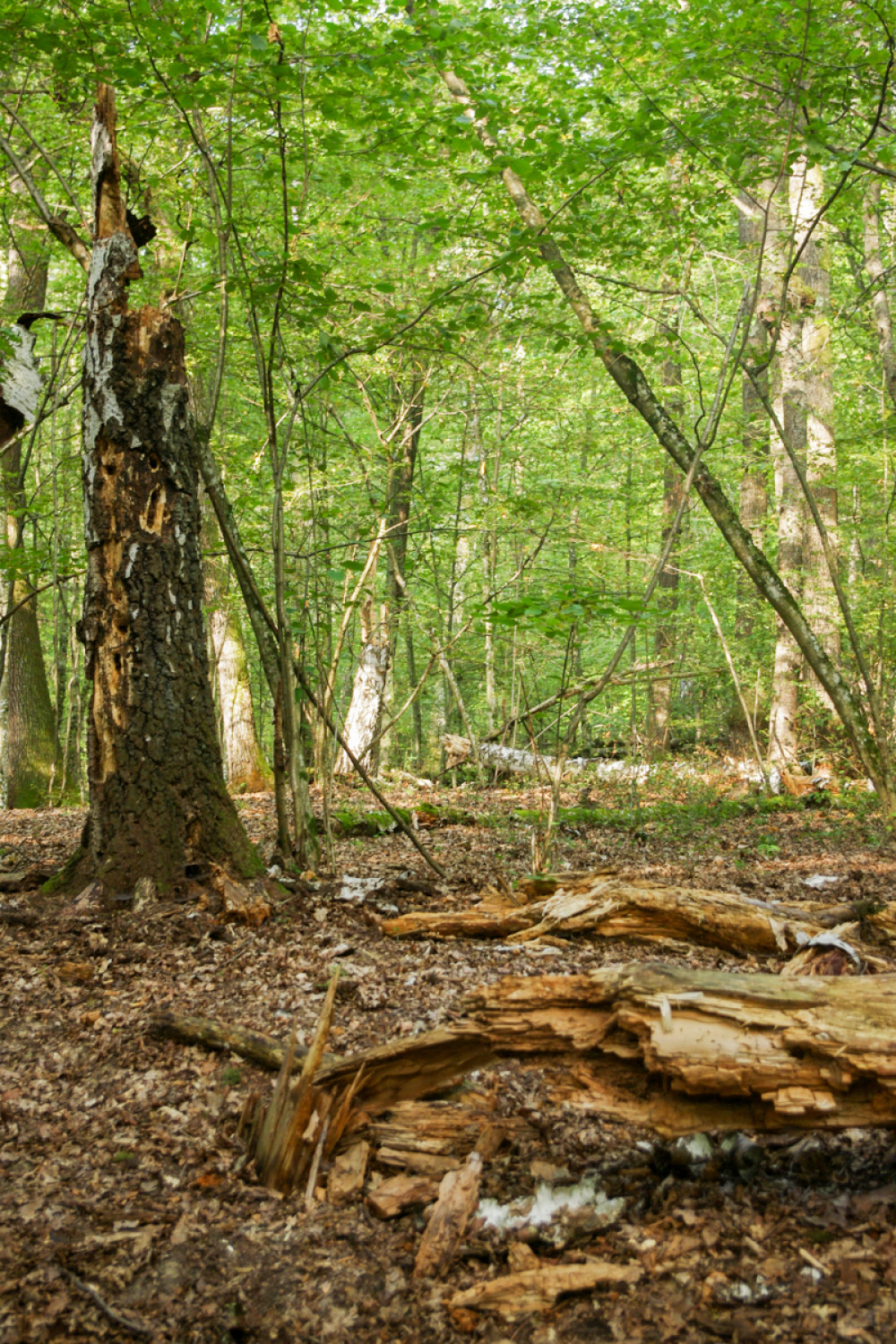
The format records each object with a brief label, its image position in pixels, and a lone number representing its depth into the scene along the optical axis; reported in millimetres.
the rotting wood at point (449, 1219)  1892
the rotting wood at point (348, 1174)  2121
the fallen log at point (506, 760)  10438
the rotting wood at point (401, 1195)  2051
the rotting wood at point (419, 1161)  2193
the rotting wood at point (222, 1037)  2680
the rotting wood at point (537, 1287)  1766
